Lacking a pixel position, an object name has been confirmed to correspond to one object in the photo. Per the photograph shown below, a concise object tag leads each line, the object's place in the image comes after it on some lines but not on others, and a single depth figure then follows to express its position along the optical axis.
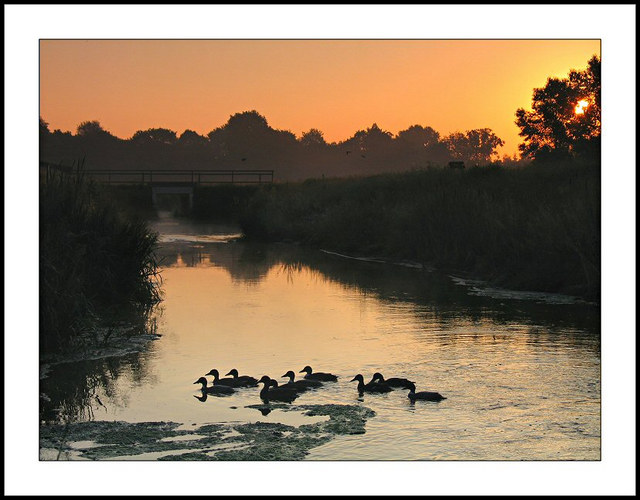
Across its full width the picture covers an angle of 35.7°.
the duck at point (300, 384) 13.54
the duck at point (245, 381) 13.85
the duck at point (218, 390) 13.46
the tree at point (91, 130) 138.50
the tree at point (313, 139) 162.00
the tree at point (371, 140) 164.88
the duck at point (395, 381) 13.85
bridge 21.06
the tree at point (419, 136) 164.62
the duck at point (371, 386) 13.59
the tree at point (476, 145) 149.00
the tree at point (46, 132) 110.44
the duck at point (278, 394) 13.06
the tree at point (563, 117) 51.28
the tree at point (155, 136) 149.62
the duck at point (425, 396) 13.15
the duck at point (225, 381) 13.73
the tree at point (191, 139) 154.76
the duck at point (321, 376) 14.21
